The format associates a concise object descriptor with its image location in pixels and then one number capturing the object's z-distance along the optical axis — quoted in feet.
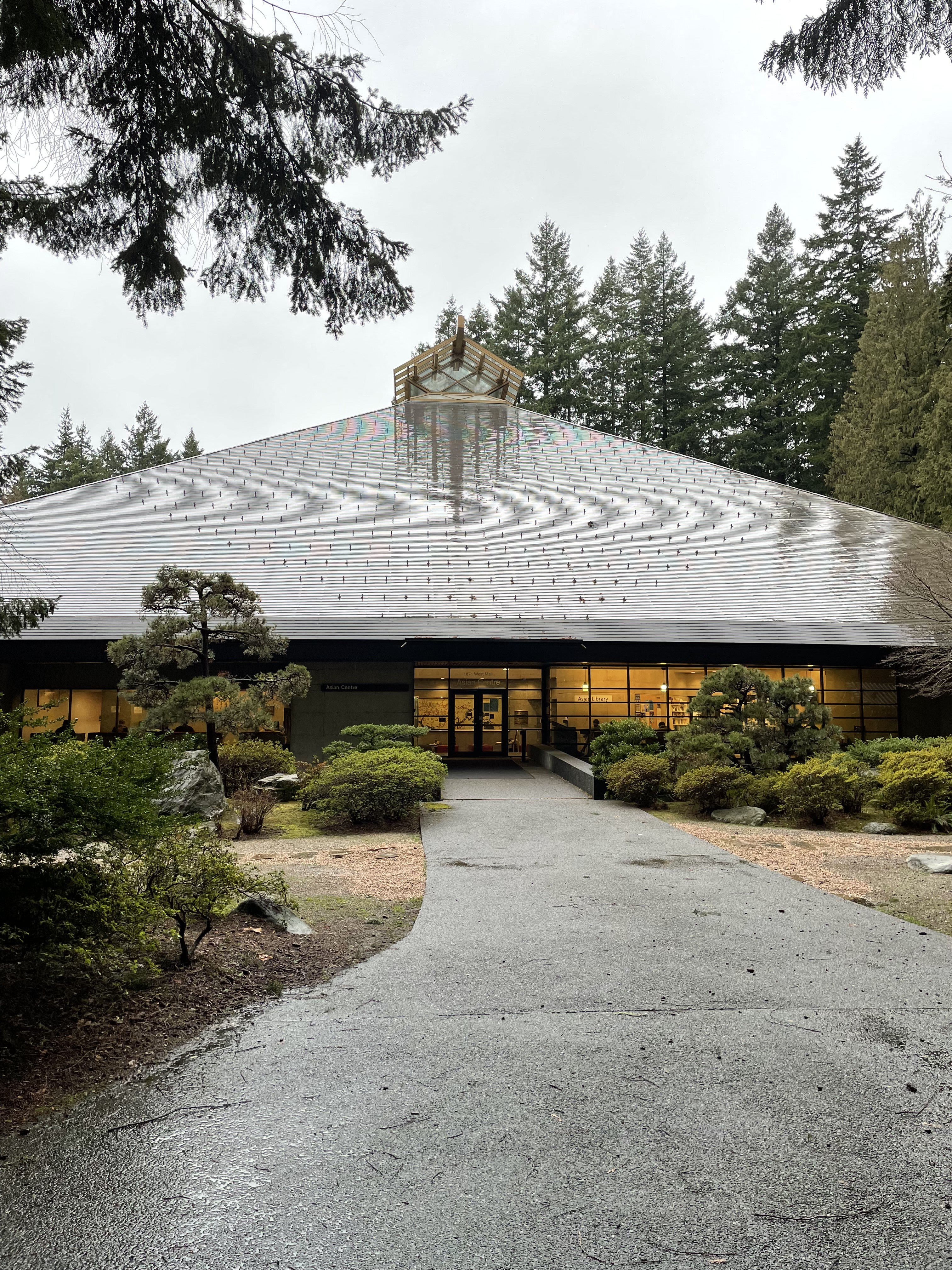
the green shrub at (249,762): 43.65
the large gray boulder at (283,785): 45.14
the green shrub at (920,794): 35.70
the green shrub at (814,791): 36.68
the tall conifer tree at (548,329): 141.49
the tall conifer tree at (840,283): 125.70
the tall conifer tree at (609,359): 141.18
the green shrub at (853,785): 38.14
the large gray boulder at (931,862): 27.25
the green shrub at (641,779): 42.16
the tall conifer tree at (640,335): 139.23
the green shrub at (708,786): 38.88
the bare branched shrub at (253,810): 34.47
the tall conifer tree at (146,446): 186.50
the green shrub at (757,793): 39.45
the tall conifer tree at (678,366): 137.18
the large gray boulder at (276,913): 19.60
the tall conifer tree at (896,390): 90.89
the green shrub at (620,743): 46.88
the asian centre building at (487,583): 56.39
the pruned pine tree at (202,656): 39.47
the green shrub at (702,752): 41.55
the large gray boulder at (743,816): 37.52
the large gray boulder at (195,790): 36.04
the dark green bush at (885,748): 48.01
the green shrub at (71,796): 13.01
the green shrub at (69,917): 12.95
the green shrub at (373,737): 45.70
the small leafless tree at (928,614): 49.06
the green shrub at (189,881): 16.40
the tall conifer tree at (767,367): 128.47
